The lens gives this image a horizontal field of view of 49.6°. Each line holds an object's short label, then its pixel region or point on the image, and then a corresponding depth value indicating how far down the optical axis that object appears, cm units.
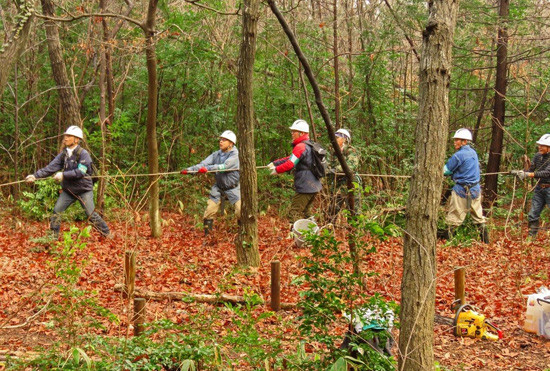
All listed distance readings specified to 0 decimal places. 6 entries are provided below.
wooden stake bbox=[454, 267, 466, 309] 722
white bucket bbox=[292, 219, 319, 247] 1013
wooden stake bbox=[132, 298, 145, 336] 570
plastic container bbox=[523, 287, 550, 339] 669
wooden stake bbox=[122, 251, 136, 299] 560
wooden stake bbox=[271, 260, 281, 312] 720
